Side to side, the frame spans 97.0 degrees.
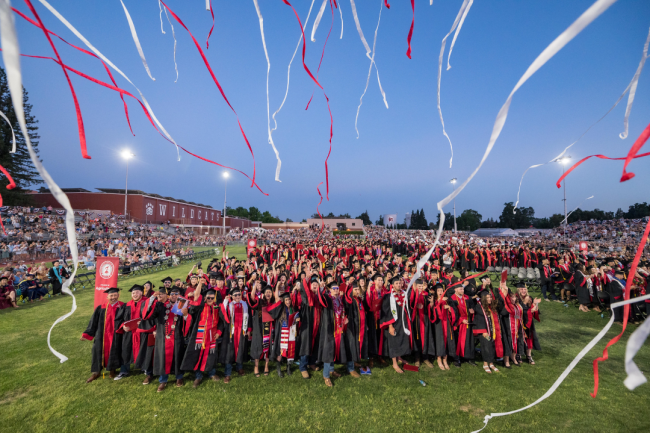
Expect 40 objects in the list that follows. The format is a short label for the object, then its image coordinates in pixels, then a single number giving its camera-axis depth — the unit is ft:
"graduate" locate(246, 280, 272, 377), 18.40
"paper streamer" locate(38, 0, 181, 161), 4.85
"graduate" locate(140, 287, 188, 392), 16.80
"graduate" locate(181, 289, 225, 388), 17.17
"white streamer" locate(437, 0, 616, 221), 3.84
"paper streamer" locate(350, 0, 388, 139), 6.73
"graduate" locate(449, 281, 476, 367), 19.26
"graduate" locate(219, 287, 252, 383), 18.04
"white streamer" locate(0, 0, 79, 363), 3.46
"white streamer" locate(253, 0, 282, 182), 6.38
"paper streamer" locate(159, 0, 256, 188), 6.01
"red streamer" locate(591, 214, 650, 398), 3.89
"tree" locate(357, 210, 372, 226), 296.83
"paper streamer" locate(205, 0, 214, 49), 6.75
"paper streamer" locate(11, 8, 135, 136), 5.41
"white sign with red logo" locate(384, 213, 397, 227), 192.29
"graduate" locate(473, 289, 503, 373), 18.85
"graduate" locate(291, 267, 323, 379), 18.25
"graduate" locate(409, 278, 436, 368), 19.42
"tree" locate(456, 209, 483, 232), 312.01
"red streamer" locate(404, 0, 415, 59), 6.76
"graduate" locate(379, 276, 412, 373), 18.58
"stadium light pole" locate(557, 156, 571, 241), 64.94
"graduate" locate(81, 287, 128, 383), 17.57
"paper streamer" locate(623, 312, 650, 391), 3.31
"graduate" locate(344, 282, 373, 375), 18.62
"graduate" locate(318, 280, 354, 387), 17.70
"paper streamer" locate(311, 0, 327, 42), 6.75
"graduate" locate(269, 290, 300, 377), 18.43
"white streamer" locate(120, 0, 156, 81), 5.91
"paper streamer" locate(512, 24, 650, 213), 5.44
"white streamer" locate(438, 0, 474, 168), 5.77
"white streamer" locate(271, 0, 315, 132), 8.04
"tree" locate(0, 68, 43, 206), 104.17
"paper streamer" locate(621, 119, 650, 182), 4.64
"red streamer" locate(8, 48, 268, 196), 5.80
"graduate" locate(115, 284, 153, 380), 17.53
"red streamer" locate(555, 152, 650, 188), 5.23
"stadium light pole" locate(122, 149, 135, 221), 99.50
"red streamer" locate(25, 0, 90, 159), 4.92
